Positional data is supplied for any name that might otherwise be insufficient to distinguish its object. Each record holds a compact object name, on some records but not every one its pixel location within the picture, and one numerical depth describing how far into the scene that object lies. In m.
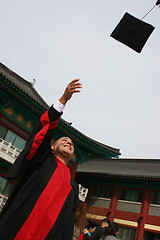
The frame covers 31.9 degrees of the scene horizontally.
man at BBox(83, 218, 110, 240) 5.80
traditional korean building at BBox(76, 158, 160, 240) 18.14
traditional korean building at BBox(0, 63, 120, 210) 13.93
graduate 2.62
